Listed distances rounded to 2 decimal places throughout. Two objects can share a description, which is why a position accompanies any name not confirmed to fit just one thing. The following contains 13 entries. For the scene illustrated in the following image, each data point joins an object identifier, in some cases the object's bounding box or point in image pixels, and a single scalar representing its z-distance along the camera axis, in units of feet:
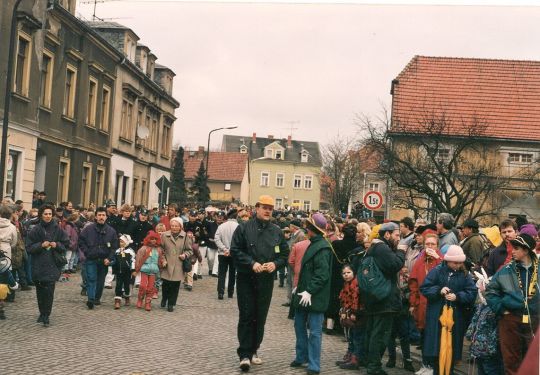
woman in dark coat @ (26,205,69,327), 37.86
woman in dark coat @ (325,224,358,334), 38.60
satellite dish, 131.23
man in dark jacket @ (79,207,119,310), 44.62
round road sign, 76.43
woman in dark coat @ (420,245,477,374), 27.99
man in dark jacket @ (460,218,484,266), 39.32
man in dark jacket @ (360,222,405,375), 29.60
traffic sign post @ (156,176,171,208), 86.57
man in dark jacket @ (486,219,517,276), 32.37
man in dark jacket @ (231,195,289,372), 29.78
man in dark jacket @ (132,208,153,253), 57.52
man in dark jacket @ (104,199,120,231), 57.36
